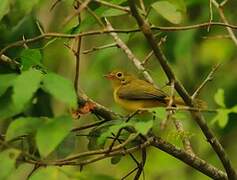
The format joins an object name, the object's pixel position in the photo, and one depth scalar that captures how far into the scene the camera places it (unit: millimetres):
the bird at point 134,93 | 7686
